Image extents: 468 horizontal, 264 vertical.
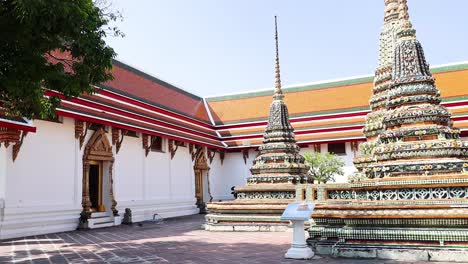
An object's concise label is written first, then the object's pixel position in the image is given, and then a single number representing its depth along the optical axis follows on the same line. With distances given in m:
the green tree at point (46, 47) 5.16
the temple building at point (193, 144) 8.46
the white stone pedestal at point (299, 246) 6.62
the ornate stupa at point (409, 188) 6.40
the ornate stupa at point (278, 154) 12.98
